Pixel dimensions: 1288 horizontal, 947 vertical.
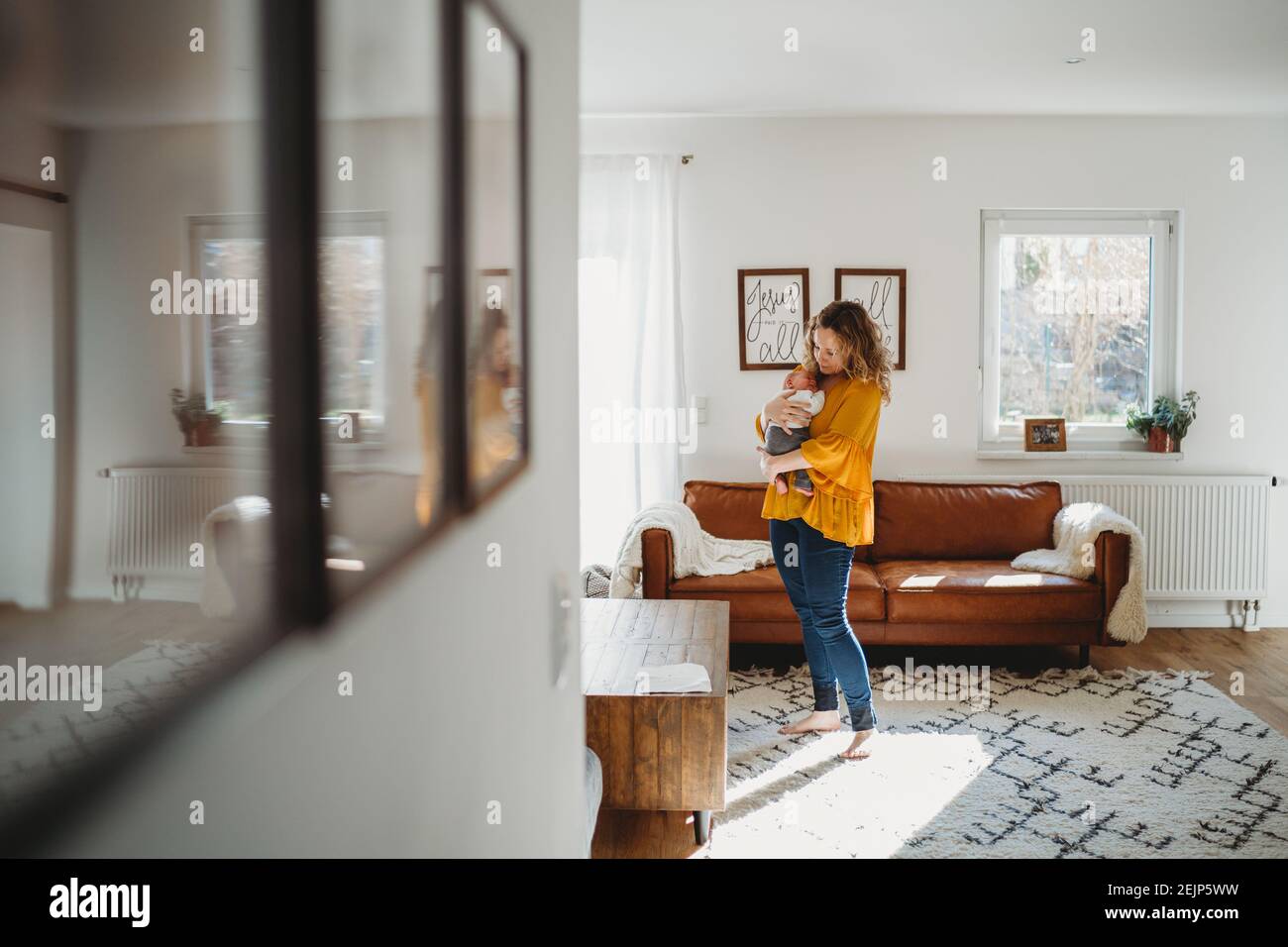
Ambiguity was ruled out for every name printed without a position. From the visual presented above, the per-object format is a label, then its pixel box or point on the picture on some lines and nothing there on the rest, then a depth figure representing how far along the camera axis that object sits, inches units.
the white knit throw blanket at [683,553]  171.5
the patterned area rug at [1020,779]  109.3
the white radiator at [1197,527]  199.5
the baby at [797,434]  126.7
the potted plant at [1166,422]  201.0
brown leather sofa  169.2
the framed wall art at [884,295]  203.6
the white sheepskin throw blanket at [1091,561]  169.5
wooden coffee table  104.8
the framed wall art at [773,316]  204.1
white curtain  201.0
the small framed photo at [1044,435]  205.0
